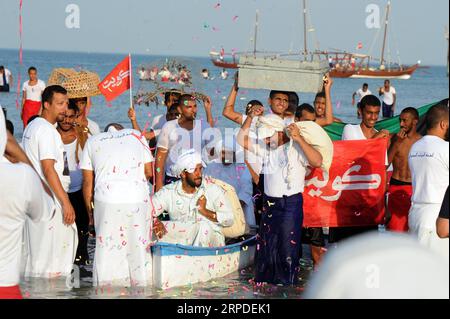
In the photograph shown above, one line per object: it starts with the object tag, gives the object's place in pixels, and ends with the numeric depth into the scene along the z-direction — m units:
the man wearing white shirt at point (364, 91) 31.31
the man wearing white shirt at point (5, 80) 40.05
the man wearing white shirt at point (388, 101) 33.38
